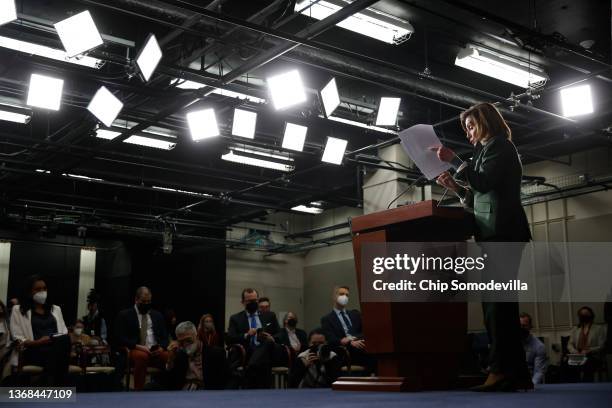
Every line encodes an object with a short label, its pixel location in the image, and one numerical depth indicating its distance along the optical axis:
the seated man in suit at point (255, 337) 6.27
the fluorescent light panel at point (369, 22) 5.96
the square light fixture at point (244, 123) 7.45
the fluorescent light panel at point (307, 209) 13.36
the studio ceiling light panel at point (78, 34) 5.30
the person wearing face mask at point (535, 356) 6.62
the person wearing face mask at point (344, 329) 6.44
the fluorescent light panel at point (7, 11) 4.83
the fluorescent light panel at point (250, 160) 9.41
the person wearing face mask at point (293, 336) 7.32
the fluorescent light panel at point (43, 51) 6.23
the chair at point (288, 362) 6.96
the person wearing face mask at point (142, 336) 5.89
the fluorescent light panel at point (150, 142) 8.91
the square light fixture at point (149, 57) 5.62
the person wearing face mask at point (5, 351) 5.09
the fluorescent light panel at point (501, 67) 6.96
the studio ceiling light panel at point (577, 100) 6.74
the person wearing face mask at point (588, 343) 7.77
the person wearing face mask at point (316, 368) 6.41
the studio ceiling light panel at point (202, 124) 7.19
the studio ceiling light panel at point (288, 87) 6.45
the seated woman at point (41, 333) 4.89
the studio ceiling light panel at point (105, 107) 6.46
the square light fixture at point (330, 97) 6.71
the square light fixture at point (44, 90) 6.31
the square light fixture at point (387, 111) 7.34
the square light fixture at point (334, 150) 8.27
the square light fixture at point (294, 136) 7.83
